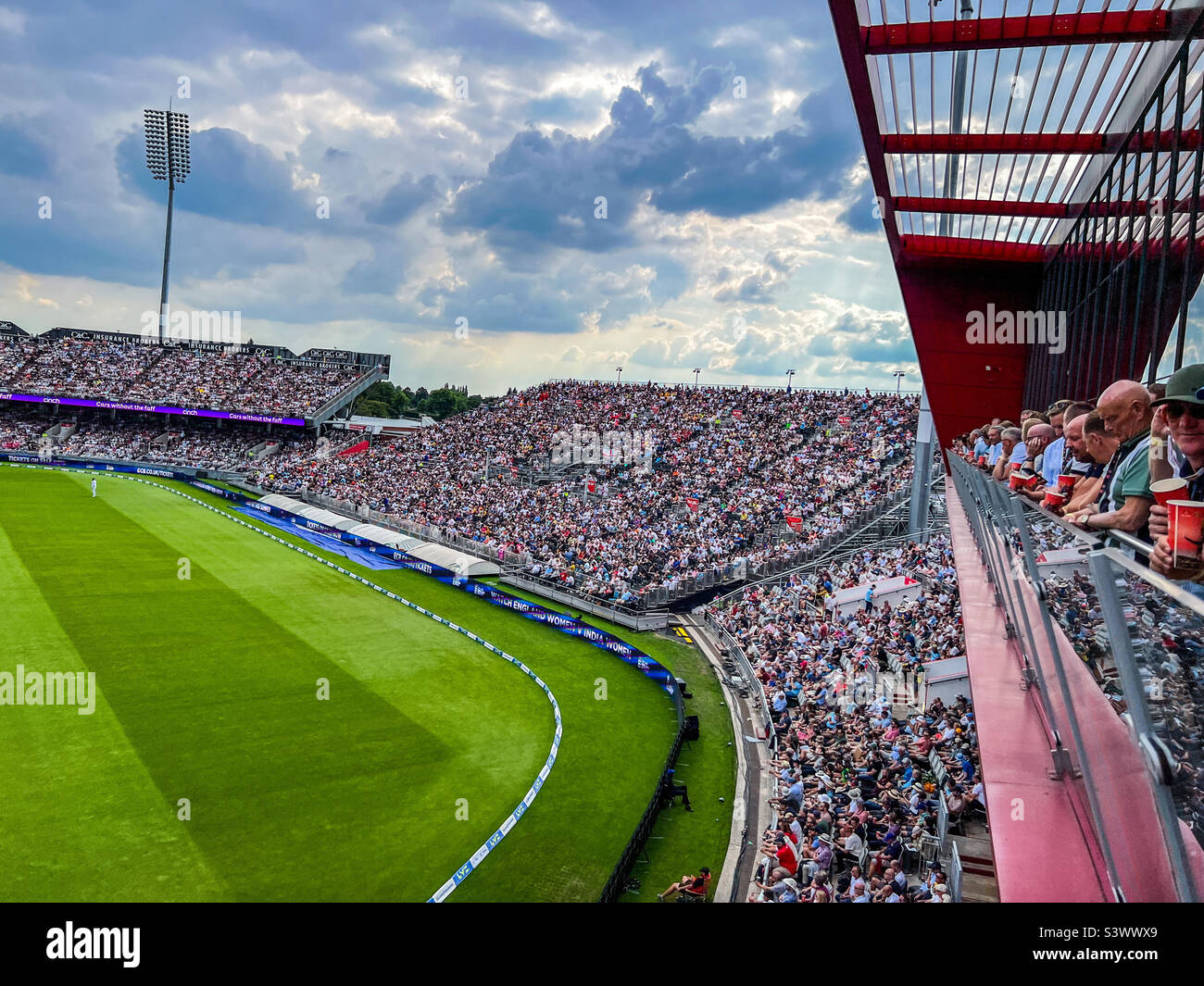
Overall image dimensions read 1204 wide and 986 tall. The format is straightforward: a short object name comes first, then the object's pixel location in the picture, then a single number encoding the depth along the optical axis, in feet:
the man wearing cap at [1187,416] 7.95
